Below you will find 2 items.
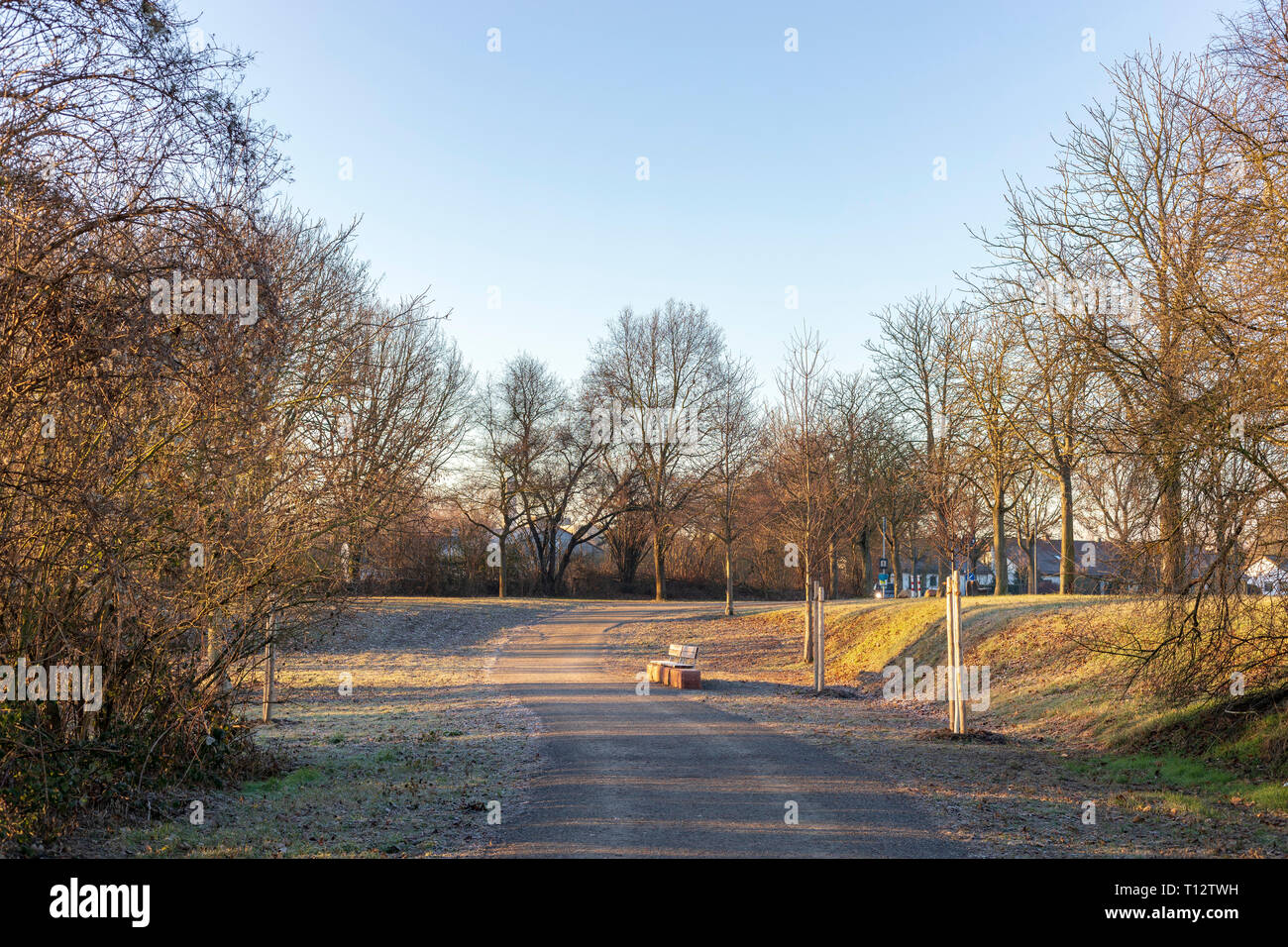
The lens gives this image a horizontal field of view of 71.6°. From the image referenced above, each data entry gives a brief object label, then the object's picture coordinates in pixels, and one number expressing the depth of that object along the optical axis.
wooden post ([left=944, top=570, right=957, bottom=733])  12.52
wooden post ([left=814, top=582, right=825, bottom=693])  17.91
